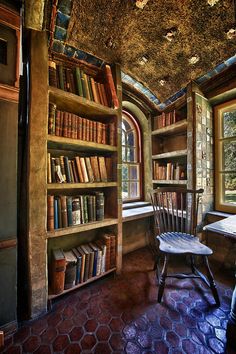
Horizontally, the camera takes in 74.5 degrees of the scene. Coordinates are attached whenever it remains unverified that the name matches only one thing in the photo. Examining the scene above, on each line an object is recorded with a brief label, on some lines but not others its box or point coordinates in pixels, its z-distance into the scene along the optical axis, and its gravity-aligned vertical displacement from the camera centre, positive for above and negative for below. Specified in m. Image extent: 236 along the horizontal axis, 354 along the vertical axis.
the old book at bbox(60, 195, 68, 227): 1.46 -0.32
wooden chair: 1.39 -0.64
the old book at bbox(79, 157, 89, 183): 1.61 +0.11
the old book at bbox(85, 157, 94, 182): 1.65 +0.10
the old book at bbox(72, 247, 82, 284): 1.52 -0.87
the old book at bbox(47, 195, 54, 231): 1.37 -0.30
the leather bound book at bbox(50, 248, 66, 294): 1.37 -0.84
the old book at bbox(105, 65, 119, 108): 1.74 +1.05
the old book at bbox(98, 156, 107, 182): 1.75 +0.12
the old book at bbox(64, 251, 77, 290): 1.45 -0.88
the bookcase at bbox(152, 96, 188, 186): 2.32 +0.63
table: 1.05 -0.39
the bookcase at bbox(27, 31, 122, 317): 1.28 +0.08
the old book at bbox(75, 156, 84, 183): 1.59 +0.10
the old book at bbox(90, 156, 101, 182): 1.71 +0.14
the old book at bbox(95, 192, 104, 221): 1.69 -0.29
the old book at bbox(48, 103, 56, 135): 1.39 +0.55
